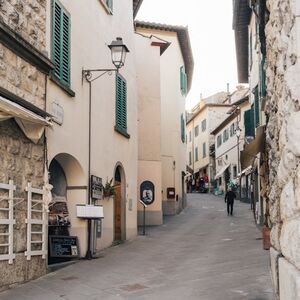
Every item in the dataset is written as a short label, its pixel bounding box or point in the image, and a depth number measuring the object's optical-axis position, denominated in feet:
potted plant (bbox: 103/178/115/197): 46.60
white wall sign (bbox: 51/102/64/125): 34.81
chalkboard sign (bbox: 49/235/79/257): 35.99
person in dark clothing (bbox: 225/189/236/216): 88.41
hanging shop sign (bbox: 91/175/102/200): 42.34
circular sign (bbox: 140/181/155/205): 73.56
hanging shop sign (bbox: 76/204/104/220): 38.88
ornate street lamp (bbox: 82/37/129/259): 41.75
